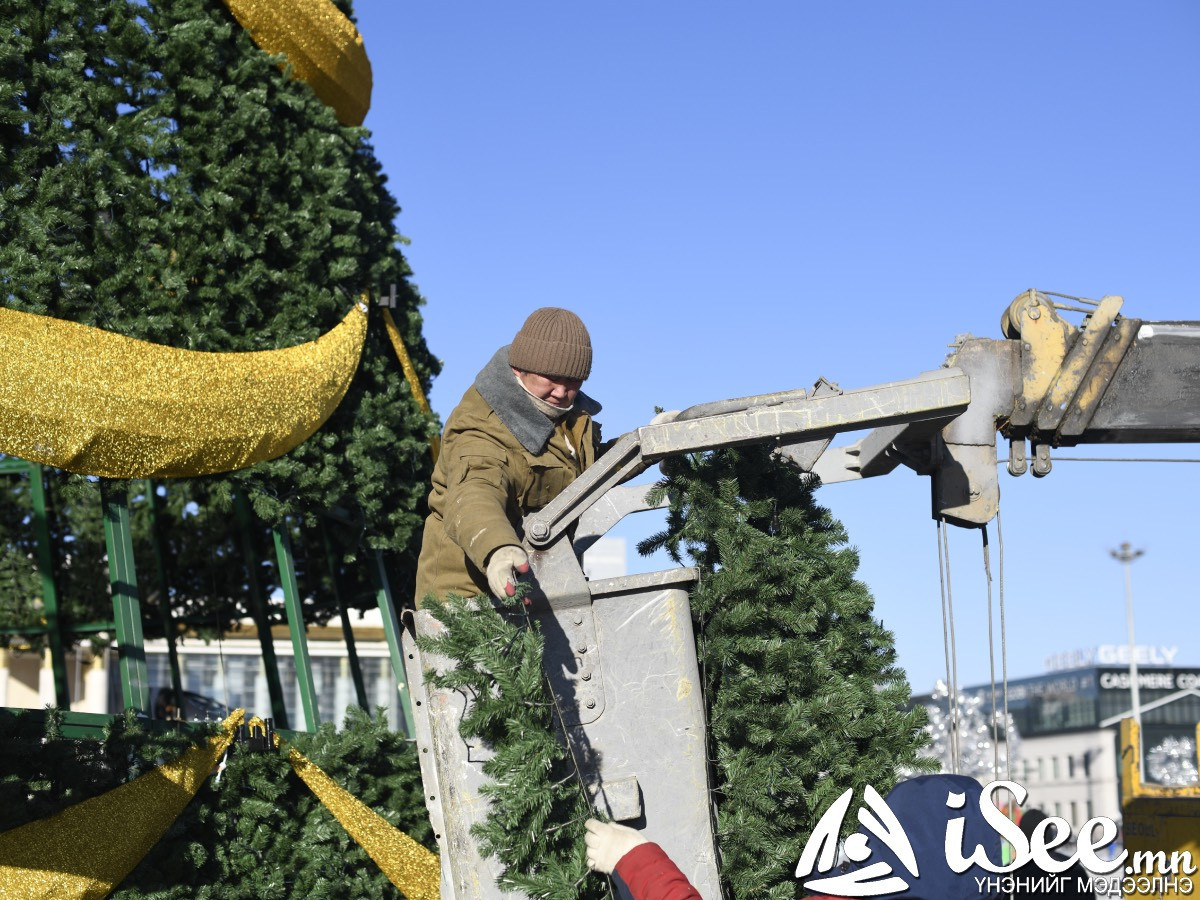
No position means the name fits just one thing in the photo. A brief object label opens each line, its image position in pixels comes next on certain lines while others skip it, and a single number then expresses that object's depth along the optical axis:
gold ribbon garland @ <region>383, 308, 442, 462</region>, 7.77
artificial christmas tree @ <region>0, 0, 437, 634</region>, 6.38
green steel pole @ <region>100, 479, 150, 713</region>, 6.42
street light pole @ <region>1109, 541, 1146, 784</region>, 49.25
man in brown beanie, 3.88
